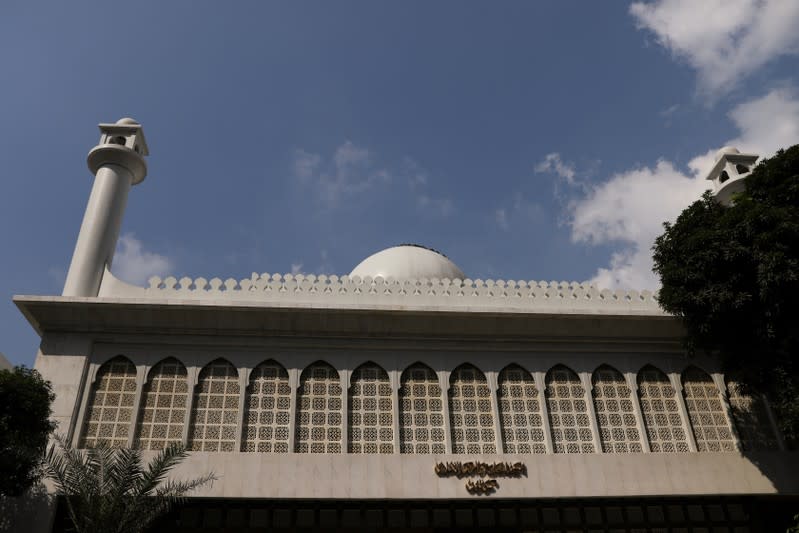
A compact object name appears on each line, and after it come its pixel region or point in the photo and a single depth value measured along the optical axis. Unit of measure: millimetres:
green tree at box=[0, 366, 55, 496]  9577
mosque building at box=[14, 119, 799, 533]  12047
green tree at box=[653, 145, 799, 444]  11578
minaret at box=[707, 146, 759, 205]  16530
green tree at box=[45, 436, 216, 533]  9430
